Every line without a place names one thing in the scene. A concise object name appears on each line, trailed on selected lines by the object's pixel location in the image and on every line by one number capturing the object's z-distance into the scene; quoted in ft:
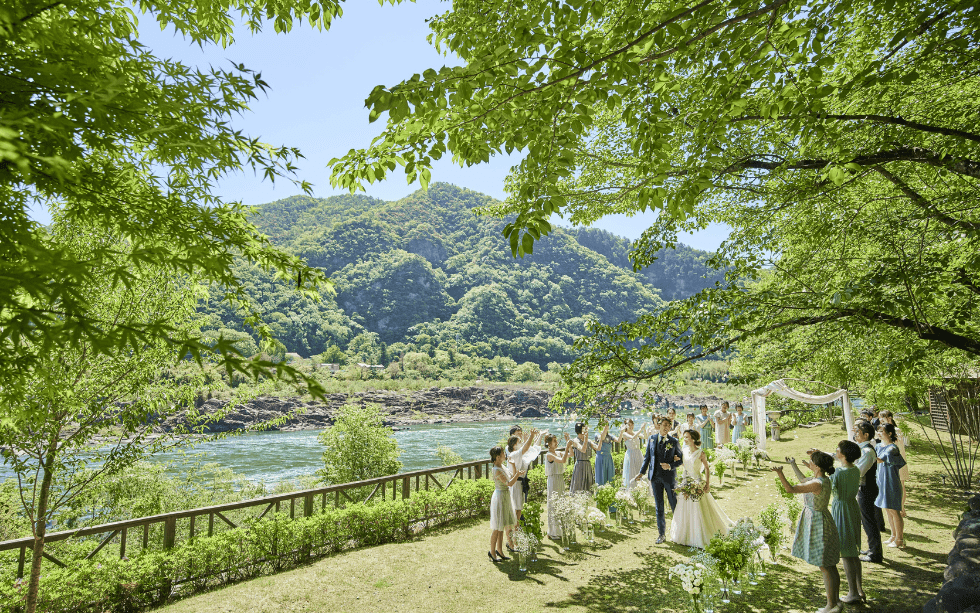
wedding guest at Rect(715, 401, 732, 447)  54.08
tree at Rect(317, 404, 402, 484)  46.62
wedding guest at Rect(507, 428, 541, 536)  24.90
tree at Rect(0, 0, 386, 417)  5.37
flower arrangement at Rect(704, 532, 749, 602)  16.65
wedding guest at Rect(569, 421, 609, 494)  30.35
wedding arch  41.75
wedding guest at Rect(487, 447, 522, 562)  23.63
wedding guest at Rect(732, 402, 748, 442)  61.31
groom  25.85
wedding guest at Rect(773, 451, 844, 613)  16.33
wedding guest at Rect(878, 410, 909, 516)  24.18
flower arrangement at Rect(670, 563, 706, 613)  14.65
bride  24.56
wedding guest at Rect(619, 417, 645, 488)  38.02
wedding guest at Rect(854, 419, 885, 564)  20.86
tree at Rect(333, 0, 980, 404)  9.73
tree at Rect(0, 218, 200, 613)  16.29
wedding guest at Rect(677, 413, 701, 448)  44.10
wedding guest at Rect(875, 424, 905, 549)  22.97
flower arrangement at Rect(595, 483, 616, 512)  29.04
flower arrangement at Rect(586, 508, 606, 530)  26.76
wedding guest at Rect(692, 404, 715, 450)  55.63
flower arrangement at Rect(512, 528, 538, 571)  22.49
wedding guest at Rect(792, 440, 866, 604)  16.66
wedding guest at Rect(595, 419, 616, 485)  36.47
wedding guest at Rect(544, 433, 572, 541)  27.76
